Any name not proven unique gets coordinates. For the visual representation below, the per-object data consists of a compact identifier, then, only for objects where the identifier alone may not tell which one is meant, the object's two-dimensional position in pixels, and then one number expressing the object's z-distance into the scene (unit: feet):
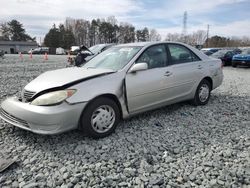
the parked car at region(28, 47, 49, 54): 155.53
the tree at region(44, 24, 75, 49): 207.62
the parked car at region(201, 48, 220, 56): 66.61
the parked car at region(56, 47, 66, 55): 166.20
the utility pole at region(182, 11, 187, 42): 215.55
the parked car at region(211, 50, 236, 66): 56.44
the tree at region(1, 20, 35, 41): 245.45
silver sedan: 10.05
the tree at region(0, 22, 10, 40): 244.79
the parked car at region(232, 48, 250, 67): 50.37
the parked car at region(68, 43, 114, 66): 32.53
